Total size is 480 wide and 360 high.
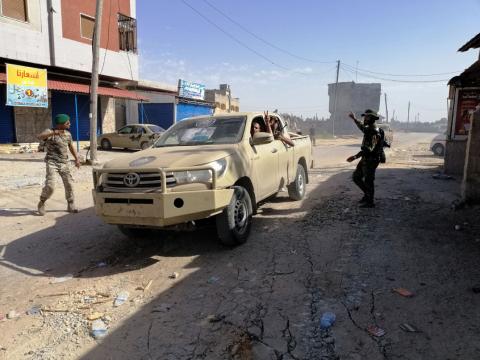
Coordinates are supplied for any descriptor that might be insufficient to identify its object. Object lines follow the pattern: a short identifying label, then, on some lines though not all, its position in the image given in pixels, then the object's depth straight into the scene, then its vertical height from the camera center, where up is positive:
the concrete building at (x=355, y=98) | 73.75 +4.65
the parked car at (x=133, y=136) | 20.28 -0.84
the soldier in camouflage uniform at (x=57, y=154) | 7.03 -0.62
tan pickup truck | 4.45 -0.69
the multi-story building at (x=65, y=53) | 17.34 +3.09
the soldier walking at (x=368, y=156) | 6.99 -0.56
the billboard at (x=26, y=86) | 16.33 +1.28
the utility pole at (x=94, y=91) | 14.27 +0.97
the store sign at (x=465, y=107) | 11.42 +0.52
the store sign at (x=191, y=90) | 30.08 +2.36
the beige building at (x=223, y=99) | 40.66 +2.36
